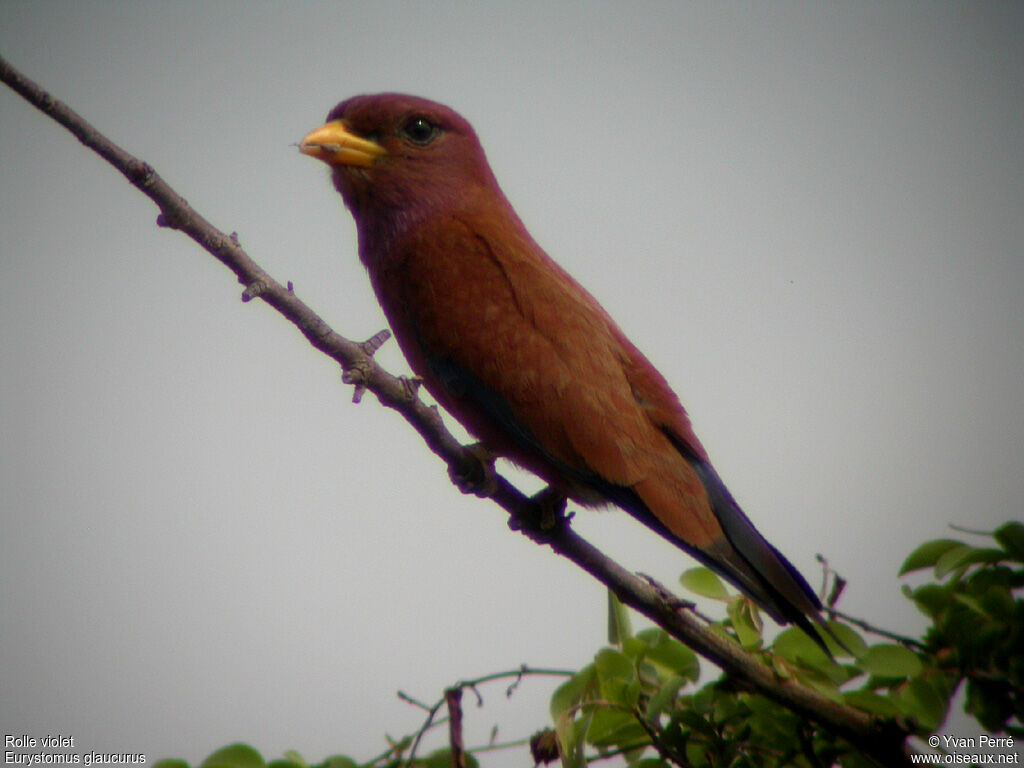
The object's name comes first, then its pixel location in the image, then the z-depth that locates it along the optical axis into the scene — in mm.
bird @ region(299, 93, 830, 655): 5805
